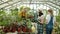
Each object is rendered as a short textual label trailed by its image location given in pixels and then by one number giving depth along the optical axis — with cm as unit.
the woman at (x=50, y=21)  171
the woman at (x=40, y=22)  170
